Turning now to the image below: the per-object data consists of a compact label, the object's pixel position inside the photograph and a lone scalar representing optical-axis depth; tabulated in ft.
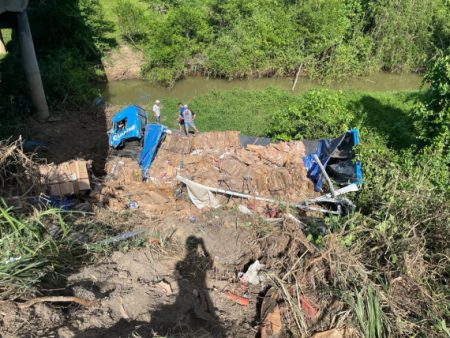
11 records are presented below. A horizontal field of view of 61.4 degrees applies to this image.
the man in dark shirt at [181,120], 37.47
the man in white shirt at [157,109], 40.22
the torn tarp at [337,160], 29.25
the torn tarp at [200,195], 27.68
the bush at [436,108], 27.22
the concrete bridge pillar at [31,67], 38.45
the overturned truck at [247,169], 27.78
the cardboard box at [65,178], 25.26
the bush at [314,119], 34.63
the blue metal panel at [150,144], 31.73
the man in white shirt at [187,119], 37.04
